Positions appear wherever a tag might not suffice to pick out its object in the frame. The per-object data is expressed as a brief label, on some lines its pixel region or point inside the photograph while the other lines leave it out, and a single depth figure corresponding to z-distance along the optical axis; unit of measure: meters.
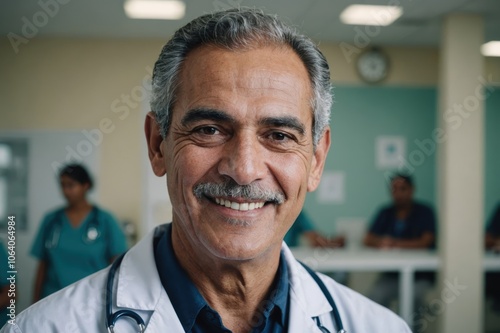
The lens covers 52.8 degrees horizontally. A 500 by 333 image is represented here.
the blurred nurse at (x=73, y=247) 2.85
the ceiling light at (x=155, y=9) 3.68
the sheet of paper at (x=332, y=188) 4.72
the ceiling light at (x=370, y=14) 3.72
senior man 0.87
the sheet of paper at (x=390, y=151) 4.82
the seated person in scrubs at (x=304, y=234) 3.55
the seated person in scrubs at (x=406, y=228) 3.70
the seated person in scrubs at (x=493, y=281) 3.91
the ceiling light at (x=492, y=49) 4.30
